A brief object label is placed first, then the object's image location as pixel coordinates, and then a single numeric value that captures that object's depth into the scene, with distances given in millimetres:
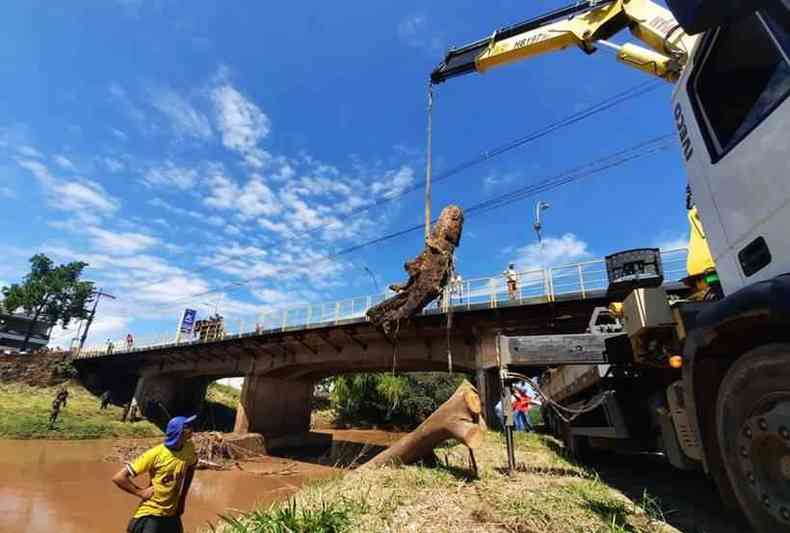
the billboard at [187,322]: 33078
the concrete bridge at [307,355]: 15609
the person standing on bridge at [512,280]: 15880
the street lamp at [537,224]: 20183
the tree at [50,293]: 62469
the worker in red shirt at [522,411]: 13328
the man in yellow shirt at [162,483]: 3723
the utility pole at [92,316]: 51769
